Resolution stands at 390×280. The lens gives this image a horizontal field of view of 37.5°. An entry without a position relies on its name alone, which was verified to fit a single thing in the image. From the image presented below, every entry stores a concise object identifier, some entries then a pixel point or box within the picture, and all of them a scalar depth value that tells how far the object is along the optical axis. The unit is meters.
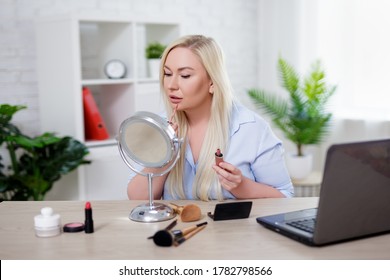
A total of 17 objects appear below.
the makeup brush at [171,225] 1.49
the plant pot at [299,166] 4.25
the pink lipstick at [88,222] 1.52
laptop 1.29
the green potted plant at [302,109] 4.24
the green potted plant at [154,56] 3.91
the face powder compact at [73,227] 1.53
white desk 1.34
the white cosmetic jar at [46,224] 1.49
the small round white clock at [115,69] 3.72
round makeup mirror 1.64
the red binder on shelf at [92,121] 3.58
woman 1.91
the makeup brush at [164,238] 1.39
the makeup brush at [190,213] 1.60
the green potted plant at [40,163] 3.33
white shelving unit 3.47
